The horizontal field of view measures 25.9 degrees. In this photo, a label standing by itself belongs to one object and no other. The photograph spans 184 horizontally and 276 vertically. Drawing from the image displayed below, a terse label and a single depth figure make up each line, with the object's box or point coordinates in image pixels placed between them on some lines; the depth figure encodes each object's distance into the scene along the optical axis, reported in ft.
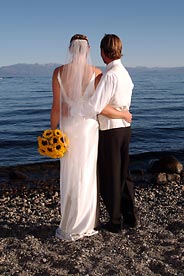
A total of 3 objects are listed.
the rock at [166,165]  37.37
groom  16.20
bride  16.49
